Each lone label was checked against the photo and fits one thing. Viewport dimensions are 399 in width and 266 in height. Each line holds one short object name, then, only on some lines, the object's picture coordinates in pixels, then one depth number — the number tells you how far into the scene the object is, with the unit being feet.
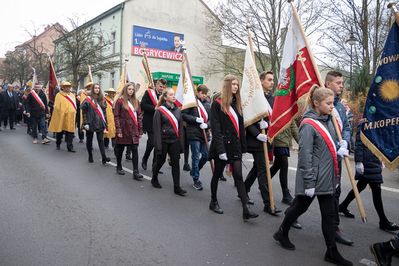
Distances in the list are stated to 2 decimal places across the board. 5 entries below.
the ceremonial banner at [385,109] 13.83
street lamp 59.06
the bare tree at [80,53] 86.72
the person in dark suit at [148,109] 29.04
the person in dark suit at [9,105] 55.42
